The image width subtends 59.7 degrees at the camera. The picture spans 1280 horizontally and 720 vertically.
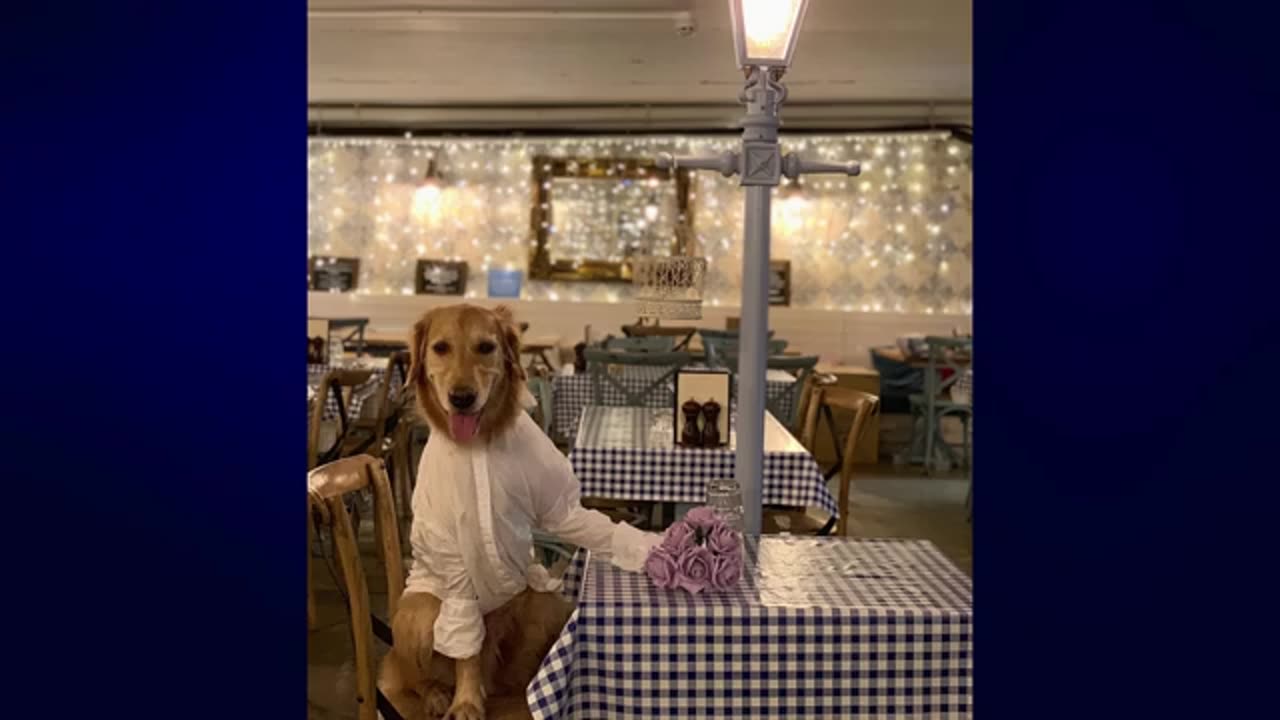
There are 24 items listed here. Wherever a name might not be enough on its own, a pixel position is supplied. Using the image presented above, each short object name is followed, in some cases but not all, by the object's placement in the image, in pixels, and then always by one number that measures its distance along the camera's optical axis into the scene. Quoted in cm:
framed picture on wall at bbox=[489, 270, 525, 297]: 1014
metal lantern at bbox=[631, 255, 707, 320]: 288
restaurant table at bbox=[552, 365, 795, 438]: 498
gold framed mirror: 1000
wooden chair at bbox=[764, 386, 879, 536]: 358
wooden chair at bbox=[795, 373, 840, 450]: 396
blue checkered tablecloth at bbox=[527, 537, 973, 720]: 167
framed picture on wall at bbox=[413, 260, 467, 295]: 1018
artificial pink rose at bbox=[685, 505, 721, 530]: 187
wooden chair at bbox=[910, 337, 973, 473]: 741
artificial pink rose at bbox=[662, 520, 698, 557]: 180
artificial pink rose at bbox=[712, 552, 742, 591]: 179
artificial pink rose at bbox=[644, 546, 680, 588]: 178
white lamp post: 230
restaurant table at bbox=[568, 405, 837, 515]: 322
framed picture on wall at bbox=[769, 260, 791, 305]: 989
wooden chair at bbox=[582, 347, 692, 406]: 479
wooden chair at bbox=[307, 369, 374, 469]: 427
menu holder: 342
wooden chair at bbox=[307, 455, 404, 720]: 193
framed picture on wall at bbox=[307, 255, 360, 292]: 1030
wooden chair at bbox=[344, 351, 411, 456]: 491
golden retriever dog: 208
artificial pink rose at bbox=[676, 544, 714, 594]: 178
